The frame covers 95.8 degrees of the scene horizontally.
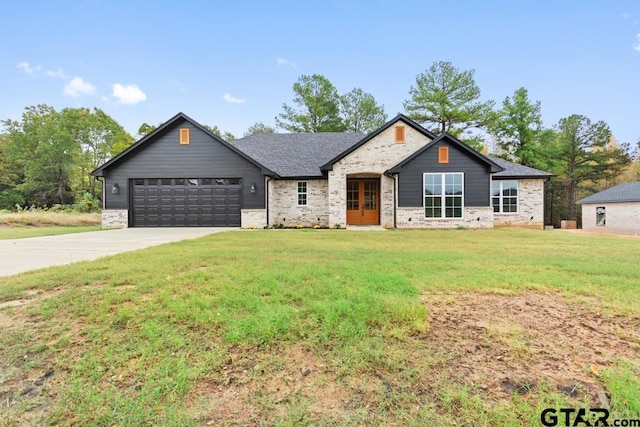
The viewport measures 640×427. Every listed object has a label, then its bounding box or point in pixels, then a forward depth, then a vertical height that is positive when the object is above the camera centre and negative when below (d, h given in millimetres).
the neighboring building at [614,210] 18688 +29
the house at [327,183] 14023 +1460
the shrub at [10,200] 30094 +1321
